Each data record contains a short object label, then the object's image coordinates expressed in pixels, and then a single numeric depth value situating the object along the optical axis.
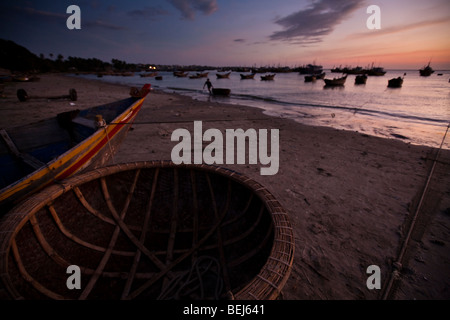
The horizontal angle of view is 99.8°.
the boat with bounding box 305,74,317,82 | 54.45
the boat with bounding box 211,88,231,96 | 24.70
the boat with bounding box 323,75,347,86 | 41.08
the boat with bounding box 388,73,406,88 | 39.09
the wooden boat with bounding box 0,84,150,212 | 2.69
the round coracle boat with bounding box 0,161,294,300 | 1.95
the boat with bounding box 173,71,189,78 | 75.50
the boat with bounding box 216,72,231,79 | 64.25
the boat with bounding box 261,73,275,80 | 58.31
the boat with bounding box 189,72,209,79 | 59.73
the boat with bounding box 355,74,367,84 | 47.89
